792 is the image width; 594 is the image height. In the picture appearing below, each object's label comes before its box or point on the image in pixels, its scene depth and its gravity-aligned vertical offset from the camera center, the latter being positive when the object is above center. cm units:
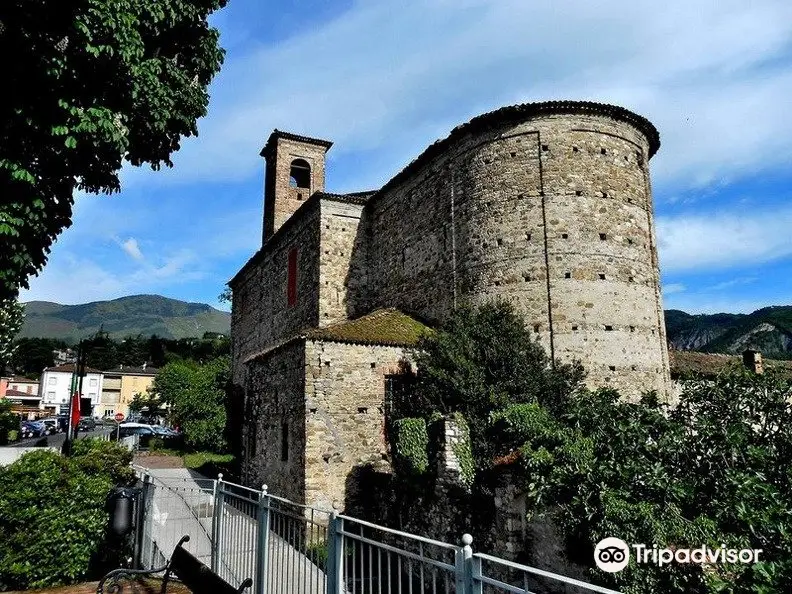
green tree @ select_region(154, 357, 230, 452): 2912 -122
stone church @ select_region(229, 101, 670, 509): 1434 +320
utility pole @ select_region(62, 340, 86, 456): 1350 -12
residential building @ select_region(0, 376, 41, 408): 6588 -2
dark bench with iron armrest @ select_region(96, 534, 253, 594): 364 -139
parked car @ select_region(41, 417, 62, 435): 4096 -290
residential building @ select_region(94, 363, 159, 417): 7619 -10
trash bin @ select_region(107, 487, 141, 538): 675 -153
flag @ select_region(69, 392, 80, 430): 1422 -54
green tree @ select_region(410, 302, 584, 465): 1227 +38
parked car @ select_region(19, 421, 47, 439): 3925 -295
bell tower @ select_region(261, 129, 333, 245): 2928 +1206
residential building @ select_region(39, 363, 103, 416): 7225 +49
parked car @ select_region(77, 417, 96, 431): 4782 -325
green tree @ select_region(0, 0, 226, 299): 709 +420
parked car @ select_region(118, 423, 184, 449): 3491 -317
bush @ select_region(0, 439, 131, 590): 723 -184
